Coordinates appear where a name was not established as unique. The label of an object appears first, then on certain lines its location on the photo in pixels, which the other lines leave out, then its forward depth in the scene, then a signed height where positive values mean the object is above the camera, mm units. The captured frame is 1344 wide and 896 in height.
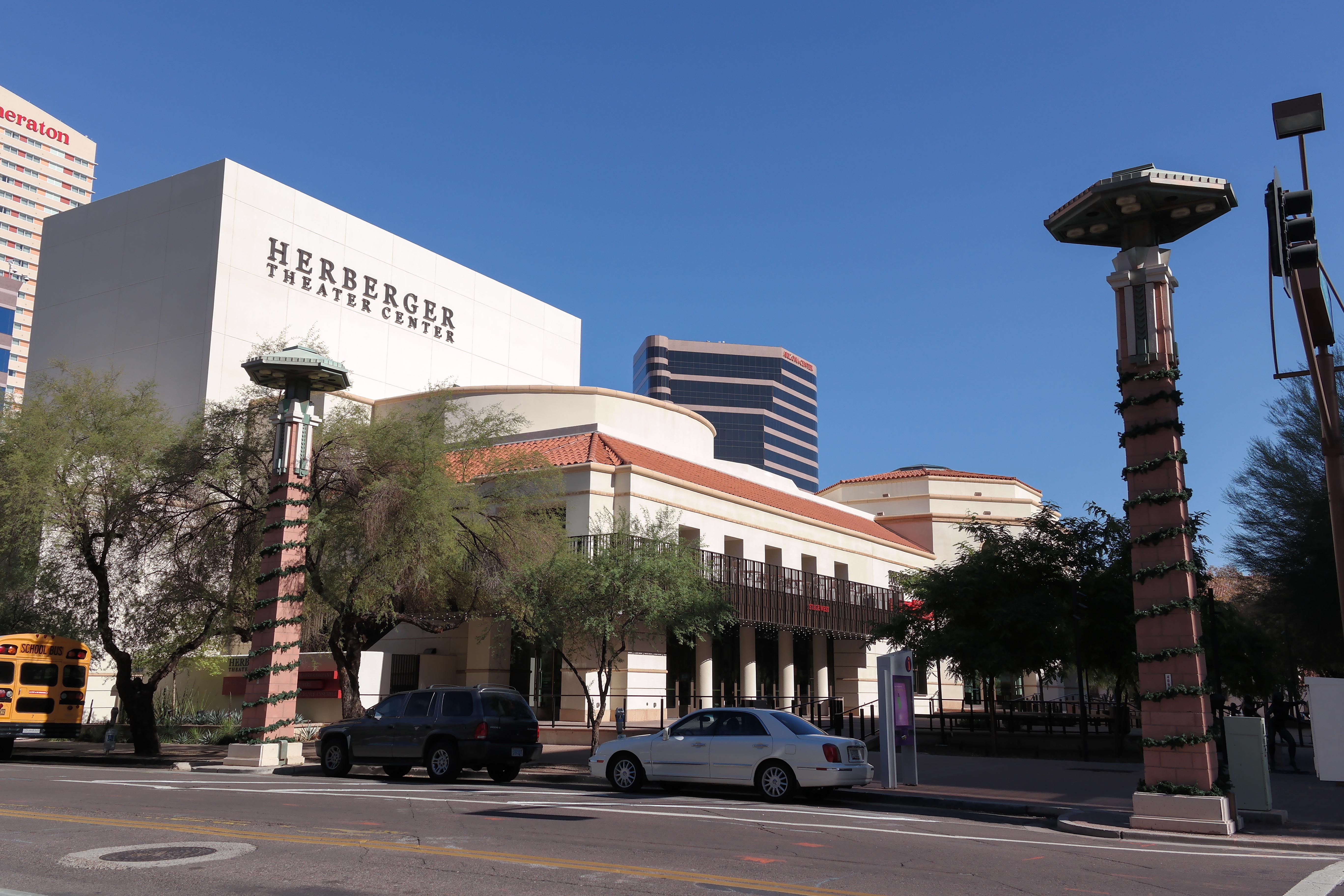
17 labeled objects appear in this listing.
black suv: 18016 -1298
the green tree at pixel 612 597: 24438 +1527
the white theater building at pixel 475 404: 34906 +10127
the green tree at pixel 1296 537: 25156 +3229
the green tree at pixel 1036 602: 27984 +1690
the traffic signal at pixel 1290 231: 11031 +4623
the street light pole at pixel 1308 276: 11133 +4287
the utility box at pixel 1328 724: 10367 -600
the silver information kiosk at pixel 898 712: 16906 -825
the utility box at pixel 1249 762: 13977 -1326
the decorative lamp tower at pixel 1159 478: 13273 +2538
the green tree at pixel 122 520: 25234 +3384
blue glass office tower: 168375 +44229
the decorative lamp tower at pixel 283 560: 22625 +2187
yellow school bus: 26234 -737
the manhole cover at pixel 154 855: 8891 -1754
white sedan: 15109 -1428
